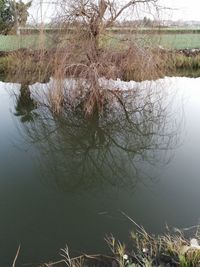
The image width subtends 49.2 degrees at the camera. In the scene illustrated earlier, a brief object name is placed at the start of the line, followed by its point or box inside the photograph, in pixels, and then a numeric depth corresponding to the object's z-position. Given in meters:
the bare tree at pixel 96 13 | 4.01
